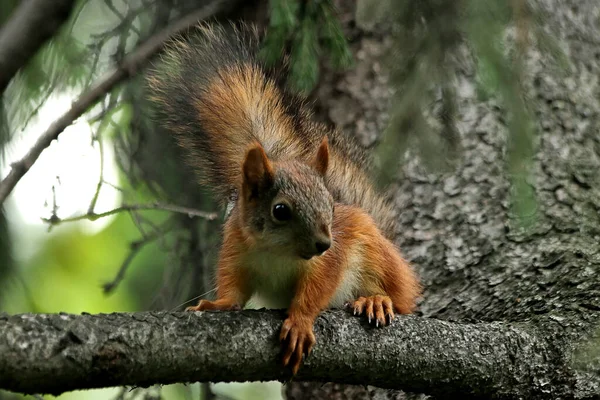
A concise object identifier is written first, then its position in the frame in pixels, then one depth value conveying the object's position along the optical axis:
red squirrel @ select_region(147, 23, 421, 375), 4.44
